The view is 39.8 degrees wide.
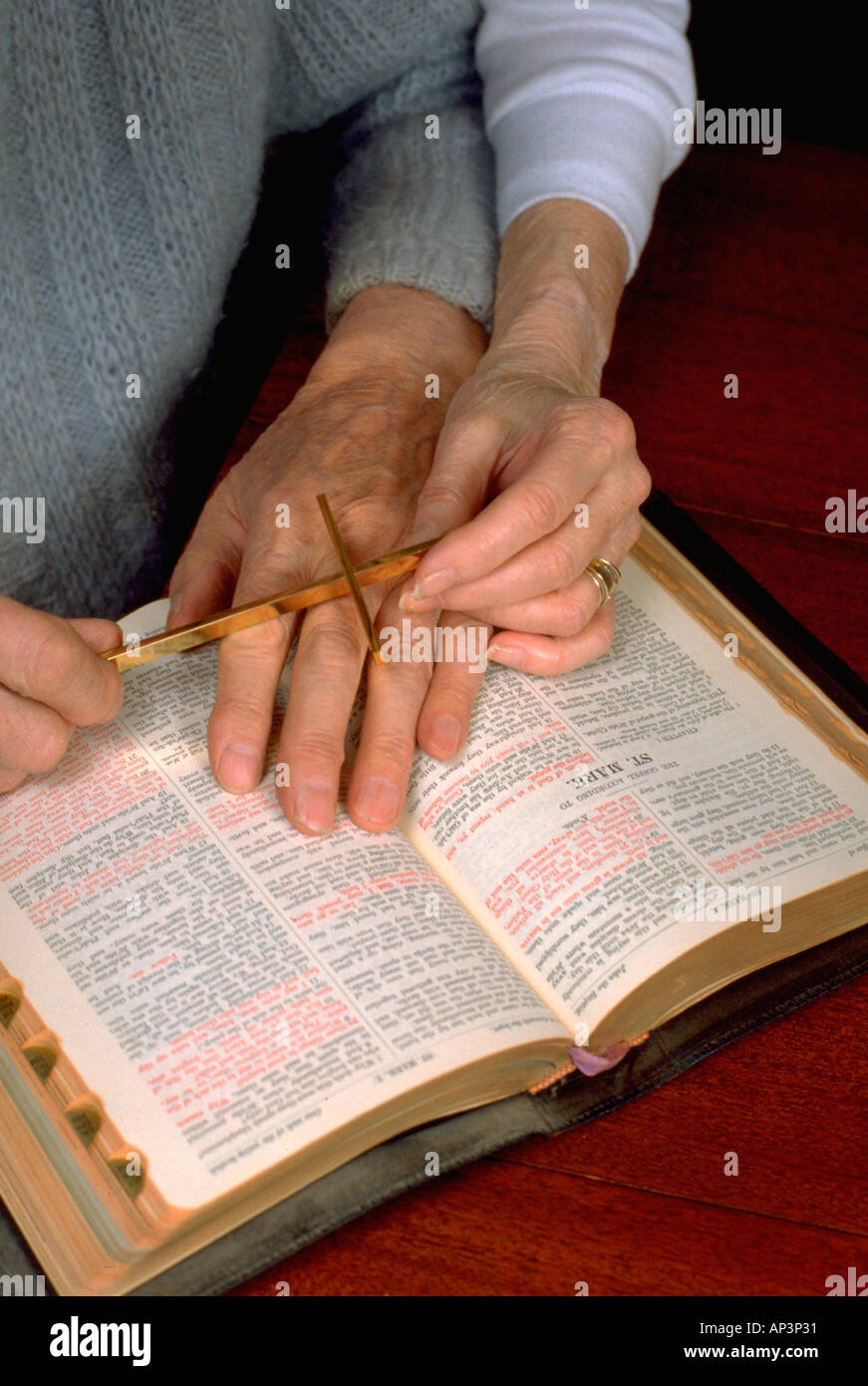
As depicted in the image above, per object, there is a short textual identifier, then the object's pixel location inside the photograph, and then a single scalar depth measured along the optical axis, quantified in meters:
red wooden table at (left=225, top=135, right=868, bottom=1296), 0.61
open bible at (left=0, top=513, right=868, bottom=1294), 0.58
